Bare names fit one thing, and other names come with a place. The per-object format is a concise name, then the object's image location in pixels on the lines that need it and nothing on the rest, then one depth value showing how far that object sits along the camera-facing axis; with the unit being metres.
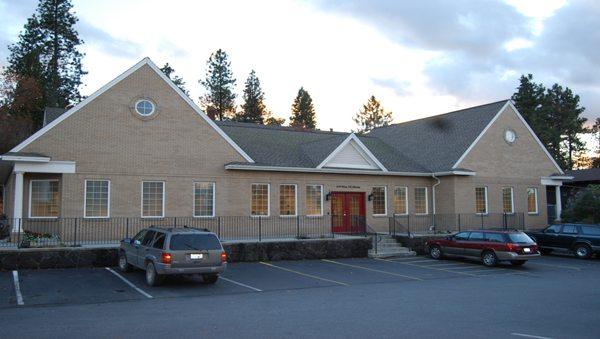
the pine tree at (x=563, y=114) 68.38
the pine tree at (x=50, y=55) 51.50
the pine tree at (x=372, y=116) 91.88
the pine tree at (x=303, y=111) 85.71
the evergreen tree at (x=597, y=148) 76.94
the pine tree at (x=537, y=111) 65.75
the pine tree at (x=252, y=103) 71.12
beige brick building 21.98
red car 22.02
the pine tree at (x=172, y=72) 67.25
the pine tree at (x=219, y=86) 68.19
